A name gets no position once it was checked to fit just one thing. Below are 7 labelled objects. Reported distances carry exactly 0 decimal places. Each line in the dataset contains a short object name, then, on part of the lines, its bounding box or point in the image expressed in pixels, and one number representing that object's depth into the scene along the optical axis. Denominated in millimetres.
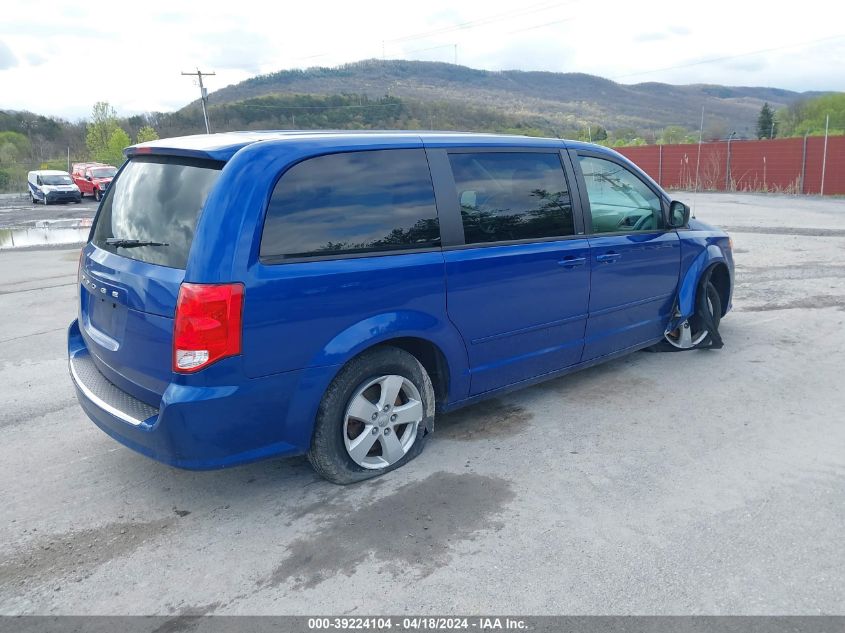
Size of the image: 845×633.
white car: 31656
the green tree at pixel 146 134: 57369
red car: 33625
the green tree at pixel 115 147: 54344
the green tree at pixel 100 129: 60625
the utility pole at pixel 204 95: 48606
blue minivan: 3146
